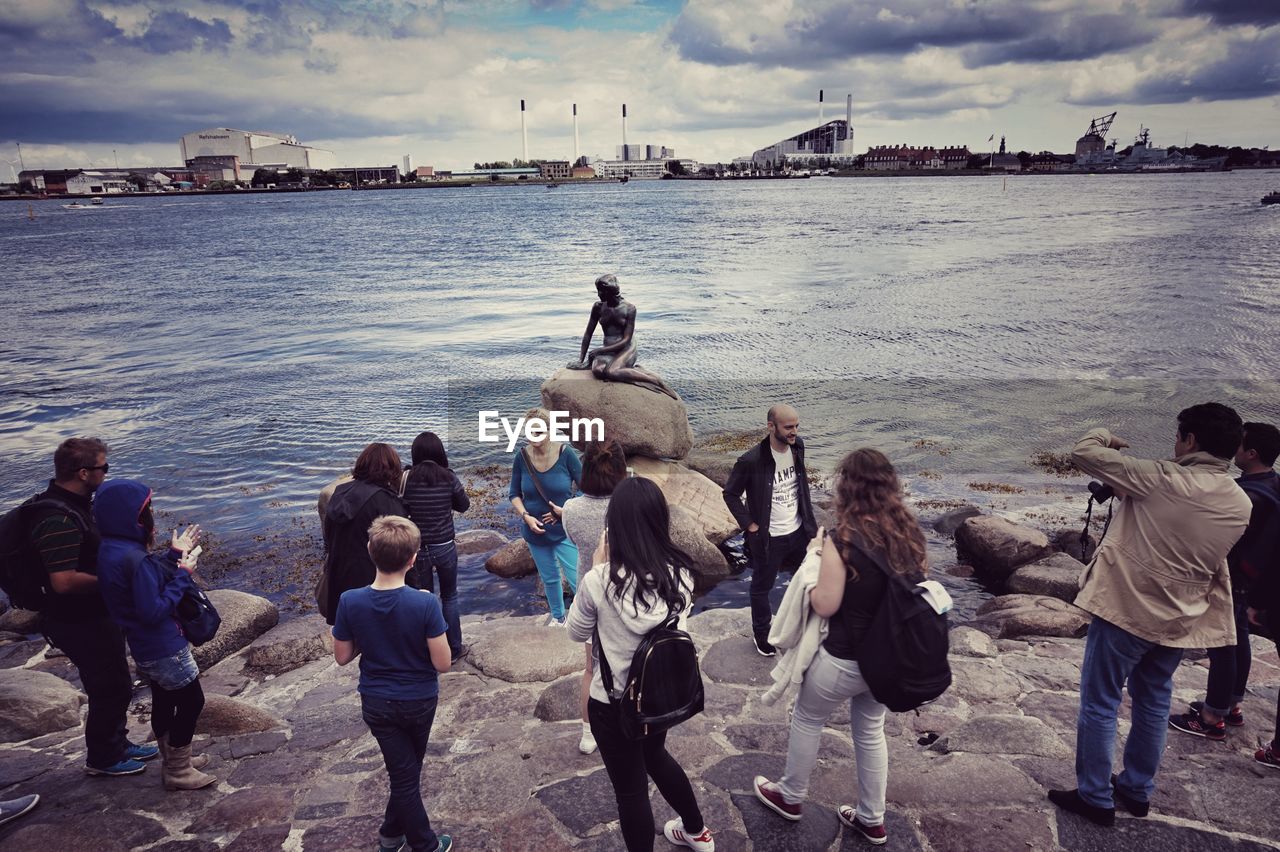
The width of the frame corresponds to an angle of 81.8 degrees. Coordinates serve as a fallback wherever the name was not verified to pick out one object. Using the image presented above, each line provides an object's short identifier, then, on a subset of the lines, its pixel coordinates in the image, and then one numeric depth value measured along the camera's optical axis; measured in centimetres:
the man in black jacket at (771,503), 654
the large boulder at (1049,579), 926
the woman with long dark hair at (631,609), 353
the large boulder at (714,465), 1371
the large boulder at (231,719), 593
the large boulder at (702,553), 1046
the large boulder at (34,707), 604
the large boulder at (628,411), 1281
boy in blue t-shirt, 386
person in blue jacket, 445
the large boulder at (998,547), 1010
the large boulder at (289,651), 766
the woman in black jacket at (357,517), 551
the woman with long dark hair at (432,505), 657
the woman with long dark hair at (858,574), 362
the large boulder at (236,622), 815
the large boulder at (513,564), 1054
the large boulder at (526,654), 674
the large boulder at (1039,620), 766
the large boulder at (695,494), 1139
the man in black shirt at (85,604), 458
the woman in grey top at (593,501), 527
